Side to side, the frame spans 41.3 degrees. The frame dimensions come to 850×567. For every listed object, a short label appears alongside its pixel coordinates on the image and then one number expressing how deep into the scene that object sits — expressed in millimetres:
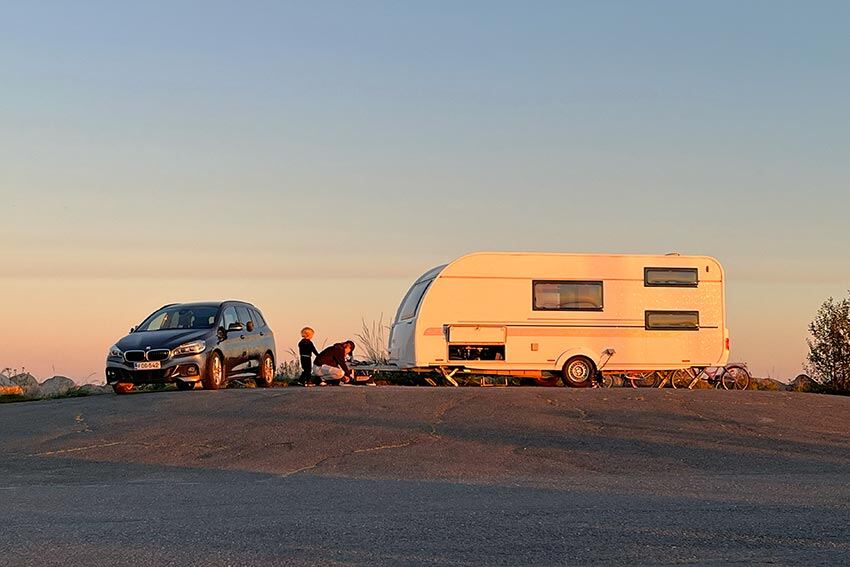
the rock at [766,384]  28672
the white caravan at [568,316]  26156
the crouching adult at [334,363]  26031
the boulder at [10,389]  26067
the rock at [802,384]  29422
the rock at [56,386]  25597
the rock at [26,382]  27359
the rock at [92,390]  25297
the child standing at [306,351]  26047
